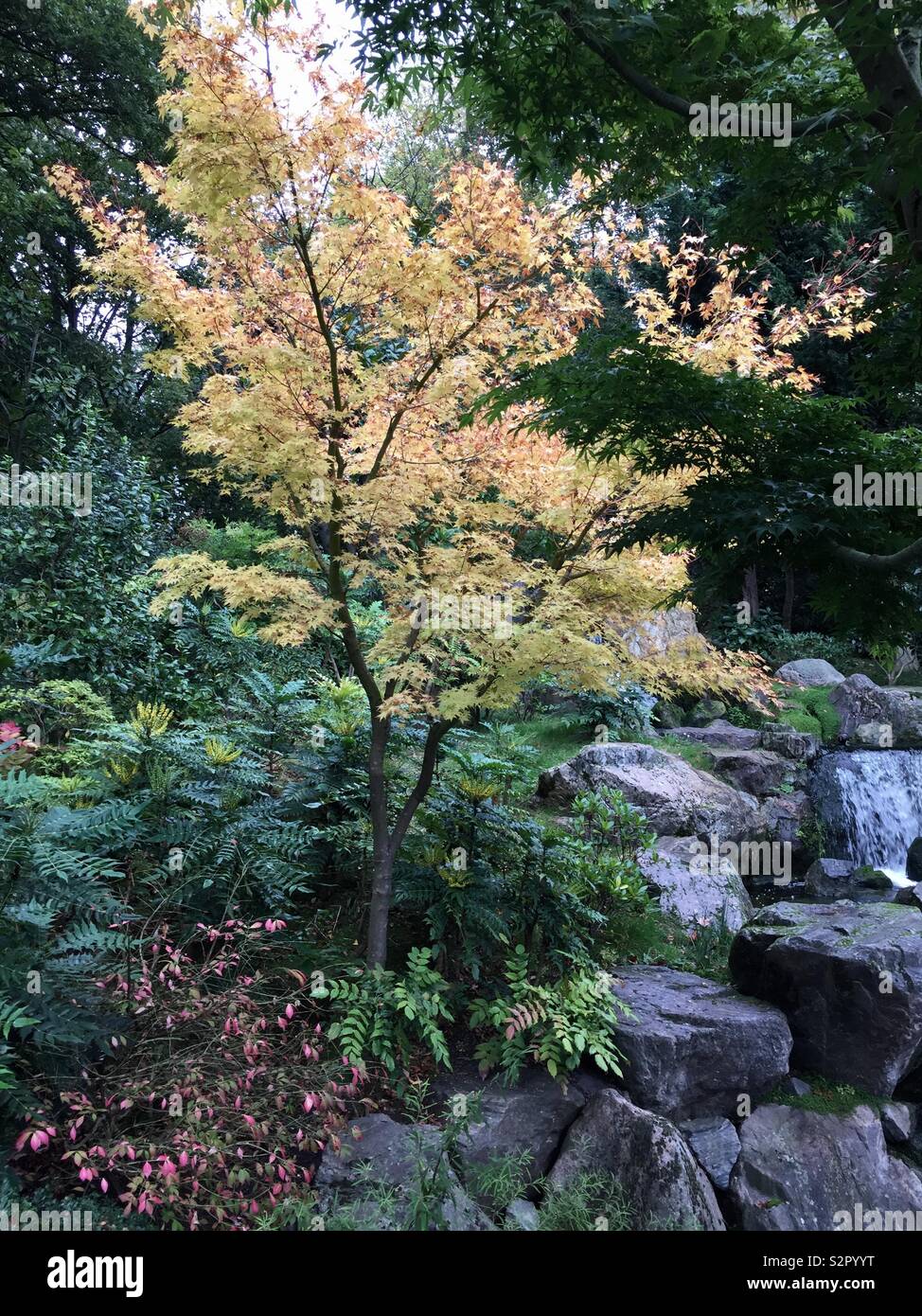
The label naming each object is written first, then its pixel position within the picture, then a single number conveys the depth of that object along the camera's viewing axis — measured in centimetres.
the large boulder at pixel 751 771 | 1043
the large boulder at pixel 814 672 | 1428
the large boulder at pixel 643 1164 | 395
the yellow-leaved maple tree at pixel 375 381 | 375
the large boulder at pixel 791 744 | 1125
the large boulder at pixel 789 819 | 970
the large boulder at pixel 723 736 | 1141
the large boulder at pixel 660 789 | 834
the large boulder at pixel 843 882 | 855
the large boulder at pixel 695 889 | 688
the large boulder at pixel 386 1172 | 329
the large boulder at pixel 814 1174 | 436
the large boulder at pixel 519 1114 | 411
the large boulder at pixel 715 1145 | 446
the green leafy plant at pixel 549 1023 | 437
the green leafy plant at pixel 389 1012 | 415
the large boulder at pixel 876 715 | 1210
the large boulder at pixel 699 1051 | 459
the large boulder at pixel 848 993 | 502
